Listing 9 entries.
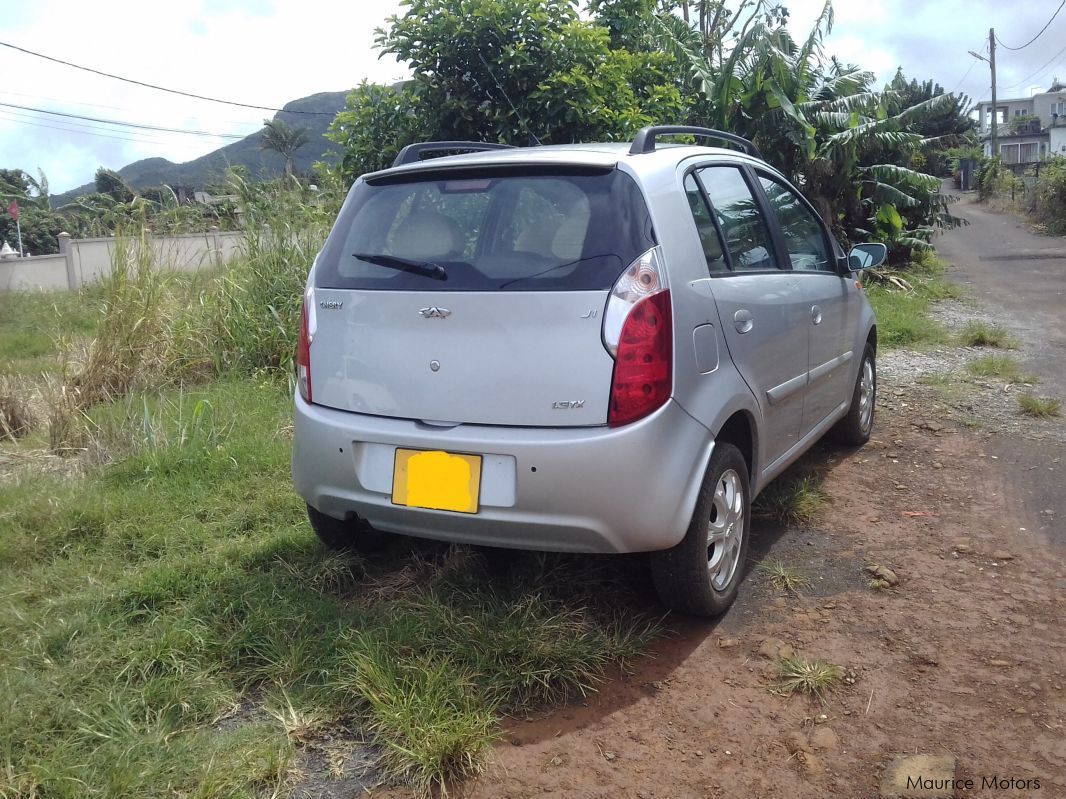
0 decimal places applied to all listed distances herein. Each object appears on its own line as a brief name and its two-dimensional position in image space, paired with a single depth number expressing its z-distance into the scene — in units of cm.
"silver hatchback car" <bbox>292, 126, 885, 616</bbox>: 284
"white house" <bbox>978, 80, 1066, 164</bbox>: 5719
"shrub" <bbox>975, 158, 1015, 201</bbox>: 3553
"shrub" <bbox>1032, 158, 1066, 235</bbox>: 2462
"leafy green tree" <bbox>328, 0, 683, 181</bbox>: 770
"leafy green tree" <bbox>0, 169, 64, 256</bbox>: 4550
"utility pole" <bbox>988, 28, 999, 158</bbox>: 4953
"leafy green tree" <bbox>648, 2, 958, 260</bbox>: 1230
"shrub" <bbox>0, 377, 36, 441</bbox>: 642
